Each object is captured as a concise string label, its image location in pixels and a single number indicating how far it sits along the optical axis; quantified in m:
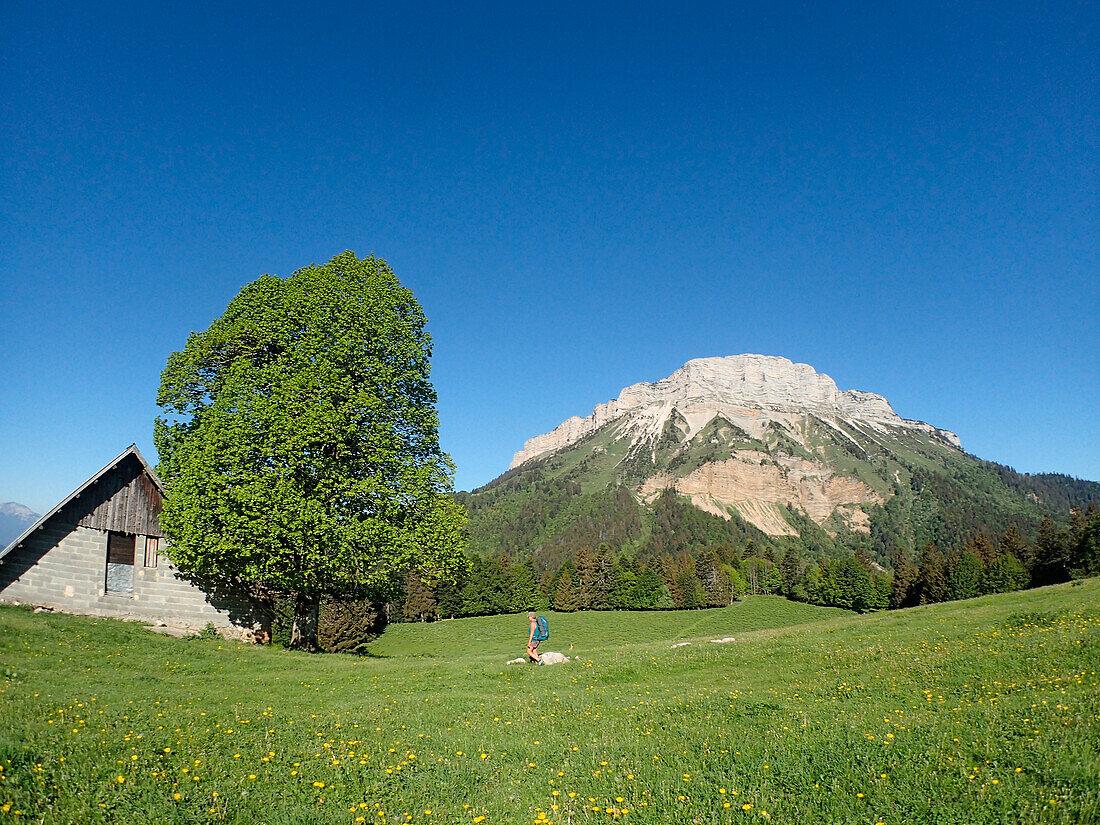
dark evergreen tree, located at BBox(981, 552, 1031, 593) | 93.00
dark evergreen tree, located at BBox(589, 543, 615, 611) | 114.44
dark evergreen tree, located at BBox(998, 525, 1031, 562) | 102.38
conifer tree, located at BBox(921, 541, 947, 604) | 99.19
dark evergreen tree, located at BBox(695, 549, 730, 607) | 118.88
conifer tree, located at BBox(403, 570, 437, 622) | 93.19
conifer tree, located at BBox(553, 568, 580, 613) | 109.50
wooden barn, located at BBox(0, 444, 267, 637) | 25.39
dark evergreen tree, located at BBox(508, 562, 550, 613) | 107.00
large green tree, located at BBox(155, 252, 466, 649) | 22.69
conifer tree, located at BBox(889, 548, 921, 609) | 110.14
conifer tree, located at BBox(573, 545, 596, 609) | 112.12
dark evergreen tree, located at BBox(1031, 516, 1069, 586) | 88.38
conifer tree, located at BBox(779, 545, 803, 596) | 135.25
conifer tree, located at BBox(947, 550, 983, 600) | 93.88
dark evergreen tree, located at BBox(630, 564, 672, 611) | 114.62
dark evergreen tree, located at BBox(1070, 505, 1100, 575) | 77.81
